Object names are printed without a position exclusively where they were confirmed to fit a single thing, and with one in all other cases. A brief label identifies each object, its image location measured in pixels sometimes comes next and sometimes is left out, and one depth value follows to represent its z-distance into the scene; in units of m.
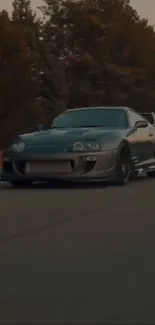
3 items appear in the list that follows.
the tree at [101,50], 59.09
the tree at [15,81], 50.56
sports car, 13.15
